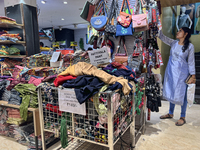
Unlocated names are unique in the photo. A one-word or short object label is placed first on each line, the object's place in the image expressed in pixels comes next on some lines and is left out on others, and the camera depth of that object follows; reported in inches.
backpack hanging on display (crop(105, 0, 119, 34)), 89.7
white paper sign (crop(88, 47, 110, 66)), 69.6
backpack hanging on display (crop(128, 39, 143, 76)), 86.2
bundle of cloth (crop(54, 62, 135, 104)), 52.2
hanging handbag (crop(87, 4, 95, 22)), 96.5
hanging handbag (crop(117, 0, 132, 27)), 85.6
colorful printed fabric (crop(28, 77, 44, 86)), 82.1
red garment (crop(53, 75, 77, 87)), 59.5
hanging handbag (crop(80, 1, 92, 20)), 94.9
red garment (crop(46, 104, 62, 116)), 64.1
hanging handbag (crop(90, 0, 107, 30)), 89.9
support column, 119.8
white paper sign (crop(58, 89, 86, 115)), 56.2
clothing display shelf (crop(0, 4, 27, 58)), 115.7
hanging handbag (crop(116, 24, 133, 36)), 86.3
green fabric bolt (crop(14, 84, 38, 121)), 78.5
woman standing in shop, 106.0
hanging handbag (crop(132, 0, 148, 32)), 80.5
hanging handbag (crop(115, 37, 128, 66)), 89.0
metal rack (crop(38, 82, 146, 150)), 53.0
